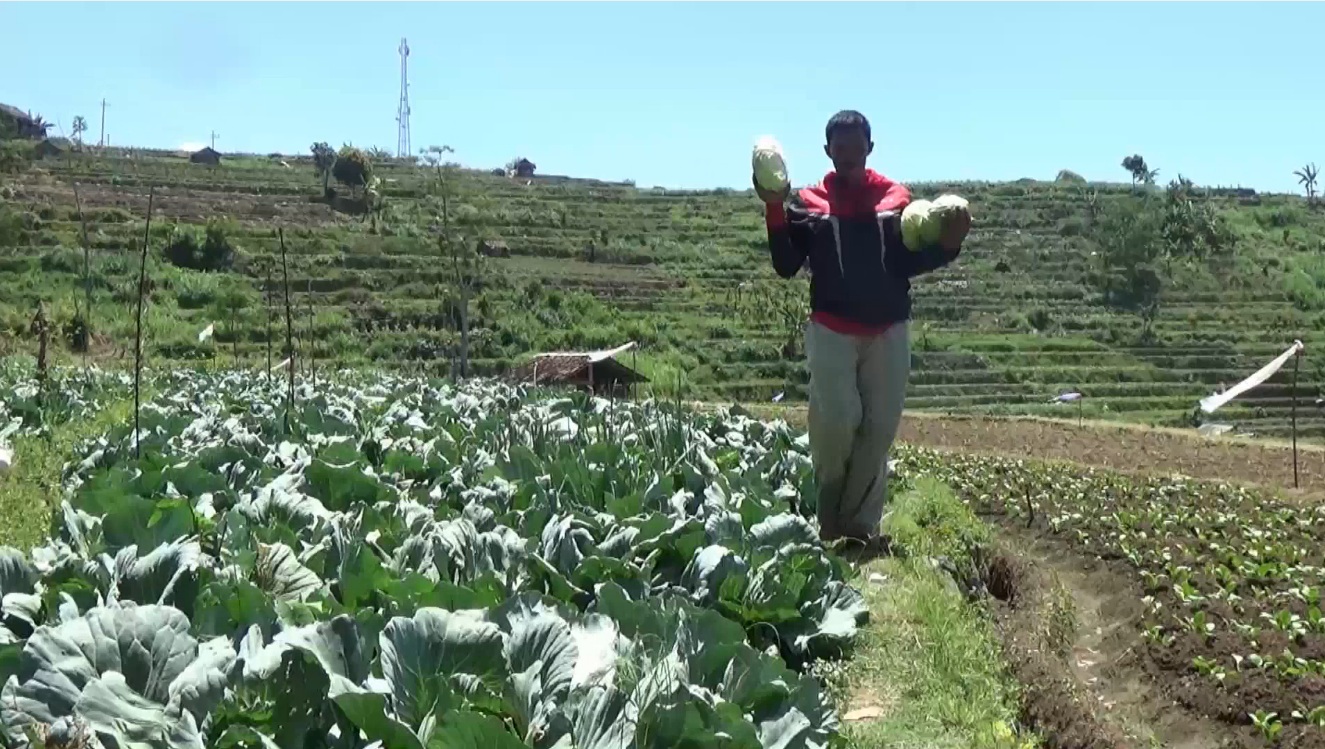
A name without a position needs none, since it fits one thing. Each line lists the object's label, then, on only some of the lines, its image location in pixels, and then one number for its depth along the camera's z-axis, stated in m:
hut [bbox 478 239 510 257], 45.66
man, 5.48
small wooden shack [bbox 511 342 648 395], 21.03
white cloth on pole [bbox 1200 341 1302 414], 14.29
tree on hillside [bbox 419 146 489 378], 36.66
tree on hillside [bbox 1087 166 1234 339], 45.56
